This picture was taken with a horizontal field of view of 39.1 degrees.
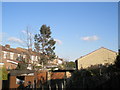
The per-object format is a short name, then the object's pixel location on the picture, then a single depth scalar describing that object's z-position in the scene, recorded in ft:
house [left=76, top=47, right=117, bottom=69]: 101.69
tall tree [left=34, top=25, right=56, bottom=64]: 135.33
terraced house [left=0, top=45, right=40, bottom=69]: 119.65
